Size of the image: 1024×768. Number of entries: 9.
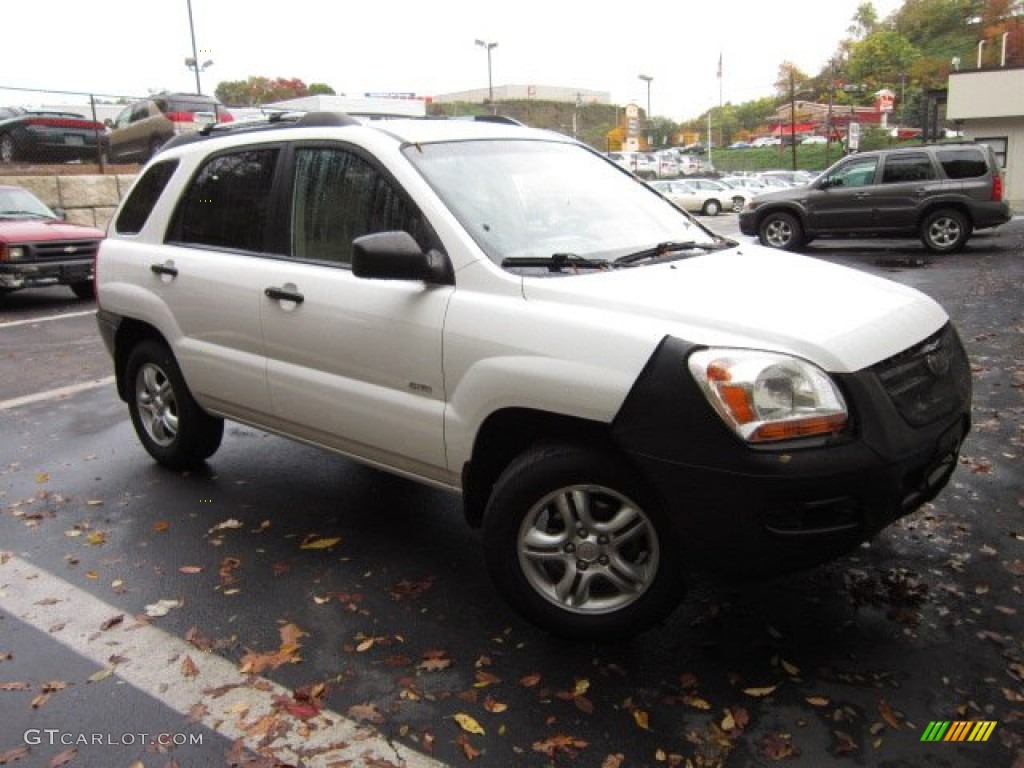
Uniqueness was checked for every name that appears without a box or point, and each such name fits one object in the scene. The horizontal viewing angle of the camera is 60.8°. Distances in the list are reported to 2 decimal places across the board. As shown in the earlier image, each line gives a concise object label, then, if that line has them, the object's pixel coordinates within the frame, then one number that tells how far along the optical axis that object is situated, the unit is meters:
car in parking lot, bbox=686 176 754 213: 36.28
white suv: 2.78
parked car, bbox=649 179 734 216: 35.91
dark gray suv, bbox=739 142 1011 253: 15.62
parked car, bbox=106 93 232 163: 21.61
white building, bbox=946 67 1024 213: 30.98
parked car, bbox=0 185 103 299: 12.05
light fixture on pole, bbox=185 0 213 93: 34.13
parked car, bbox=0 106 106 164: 19.64
